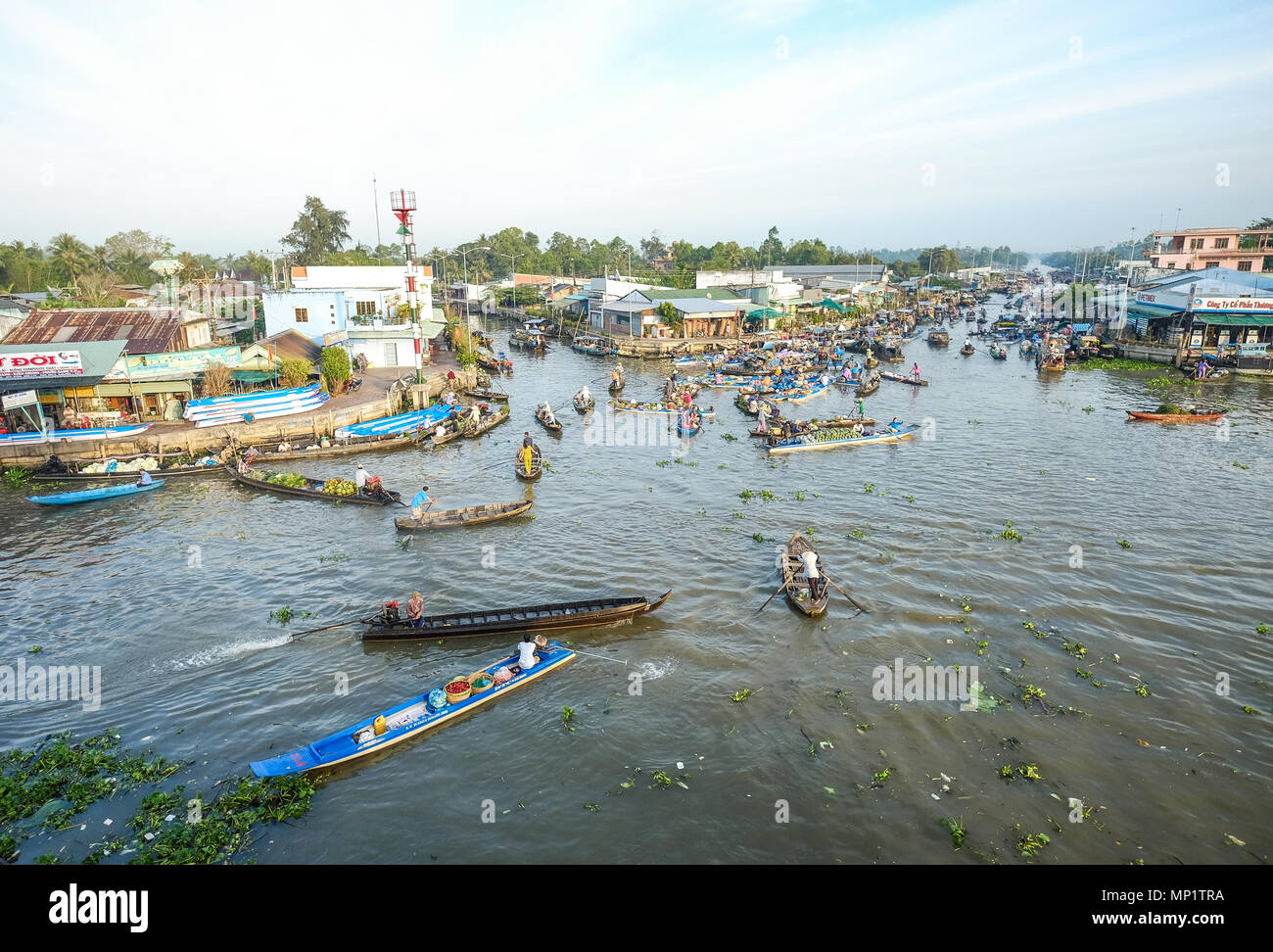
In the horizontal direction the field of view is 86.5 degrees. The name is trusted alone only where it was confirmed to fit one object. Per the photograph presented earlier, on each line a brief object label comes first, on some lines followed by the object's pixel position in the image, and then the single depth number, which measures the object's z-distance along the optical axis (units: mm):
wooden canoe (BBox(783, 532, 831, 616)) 19266
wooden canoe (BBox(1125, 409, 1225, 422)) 40500
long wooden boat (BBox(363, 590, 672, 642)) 18078
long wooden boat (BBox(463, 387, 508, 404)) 45844
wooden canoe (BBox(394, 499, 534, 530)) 25141
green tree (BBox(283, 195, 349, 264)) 94875
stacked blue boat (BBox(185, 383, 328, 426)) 34219
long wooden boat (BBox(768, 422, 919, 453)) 36000
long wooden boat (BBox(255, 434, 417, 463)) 33812
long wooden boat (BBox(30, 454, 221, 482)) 29781
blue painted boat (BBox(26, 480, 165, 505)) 27219
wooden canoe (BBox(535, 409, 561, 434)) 39219
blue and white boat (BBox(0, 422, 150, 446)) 31219
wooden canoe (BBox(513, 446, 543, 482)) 31578
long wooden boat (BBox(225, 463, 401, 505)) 27469
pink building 81562
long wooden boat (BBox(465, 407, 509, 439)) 38562
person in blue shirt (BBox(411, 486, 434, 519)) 25394
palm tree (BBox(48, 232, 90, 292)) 67250
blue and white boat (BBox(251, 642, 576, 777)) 13367
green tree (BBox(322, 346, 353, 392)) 40031
